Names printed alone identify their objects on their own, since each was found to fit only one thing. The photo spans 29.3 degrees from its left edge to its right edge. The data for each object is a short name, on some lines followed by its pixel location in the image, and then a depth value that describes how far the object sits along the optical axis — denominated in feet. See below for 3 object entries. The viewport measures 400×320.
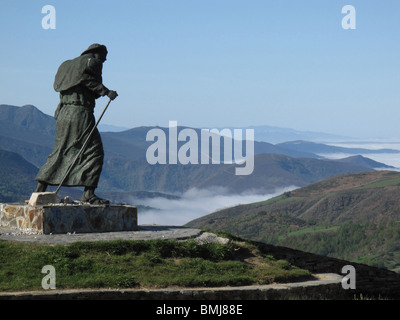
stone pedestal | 65.17
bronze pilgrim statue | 70.28
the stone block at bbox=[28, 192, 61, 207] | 67.62
